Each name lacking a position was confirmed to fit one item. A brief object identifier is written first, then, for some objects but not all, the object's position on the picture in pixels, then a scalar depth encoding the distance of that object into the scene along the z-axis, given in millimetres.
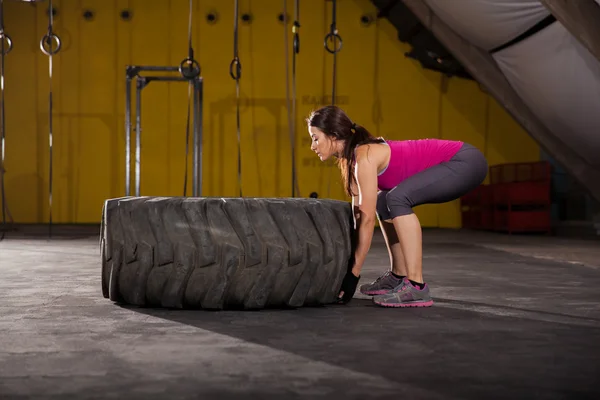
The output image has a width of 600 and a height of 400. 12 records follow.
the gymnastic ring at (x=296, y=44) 5491
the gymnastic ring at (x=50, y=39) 5382
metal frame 5656
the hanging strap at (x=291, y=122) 7781
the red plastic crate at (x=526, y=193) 7031
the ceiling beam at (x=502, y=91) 6156
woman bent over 2412
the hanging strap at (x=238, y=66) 5428
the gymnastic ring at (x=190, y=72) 5495
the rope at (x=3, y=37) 5383
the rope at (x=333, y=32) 5379
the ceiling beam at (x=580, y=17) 4199
